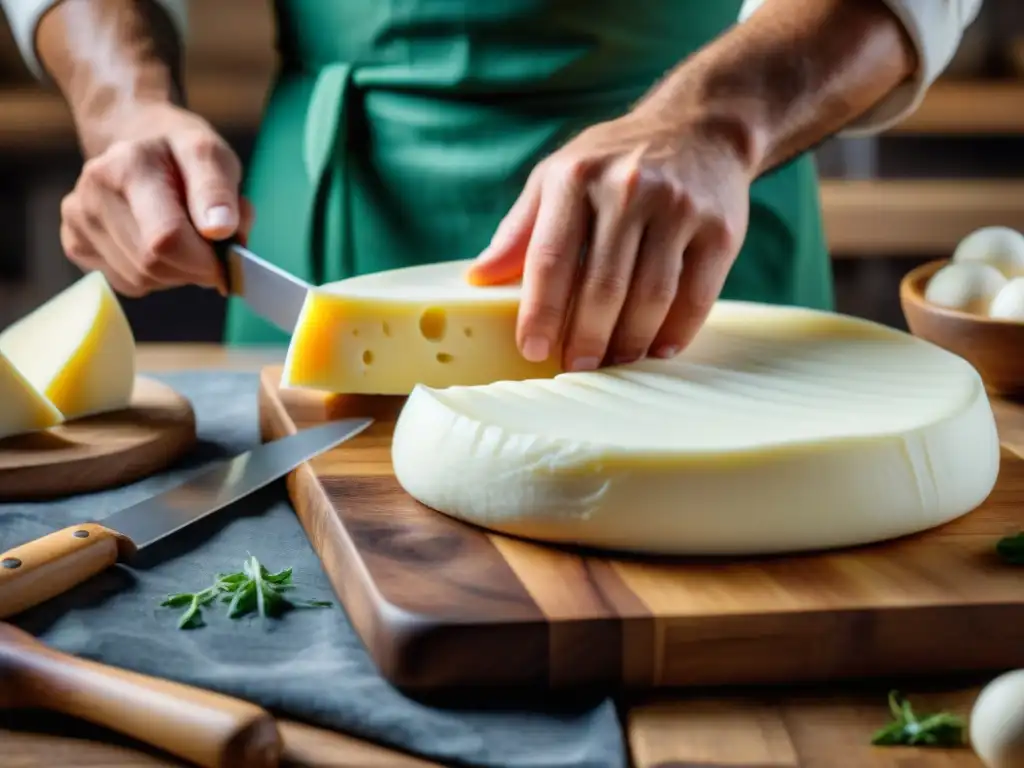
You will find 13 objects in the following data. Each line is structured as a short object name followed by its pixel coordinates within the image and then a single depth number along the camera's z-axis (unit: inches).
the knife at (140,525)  40.4
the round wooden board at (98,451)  53.2
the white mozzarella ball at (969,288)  64.6
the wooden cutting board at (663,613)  36.1
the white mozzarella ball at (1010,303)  62.4
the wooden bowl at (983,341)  61.9
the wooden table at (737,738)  32.7
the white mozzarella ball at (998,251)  68.4
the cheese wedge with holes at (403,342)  57.2
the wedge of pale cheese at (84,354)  59.2
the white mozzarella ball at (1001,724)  30.4
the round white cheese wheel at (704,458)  40.6
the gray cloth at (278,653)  33.8
